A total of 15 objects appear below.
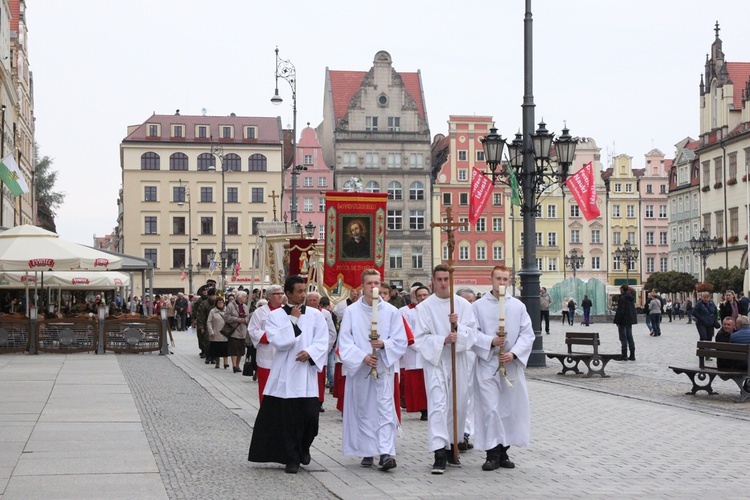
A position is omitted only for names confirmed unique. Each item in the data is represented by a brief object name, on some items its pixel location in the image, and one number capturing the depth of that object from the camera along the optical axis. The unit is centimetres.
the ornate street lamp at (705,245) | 6556
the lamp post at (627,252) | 7072
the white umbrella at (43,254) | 2761
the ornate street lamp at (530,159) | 2245
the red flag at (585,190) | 2527
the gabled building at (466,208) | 8988
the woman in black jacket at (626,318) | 2506
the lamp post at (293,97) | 3618
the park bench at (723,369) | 1605
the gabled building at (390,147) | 9000
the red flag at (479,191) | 2886
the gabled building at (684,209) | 9000
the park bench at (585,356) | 2097
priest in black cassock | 988
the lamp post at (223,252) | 5555
